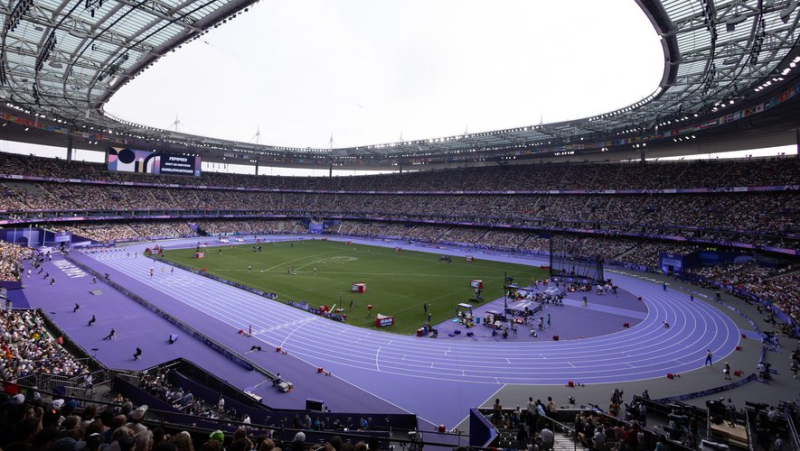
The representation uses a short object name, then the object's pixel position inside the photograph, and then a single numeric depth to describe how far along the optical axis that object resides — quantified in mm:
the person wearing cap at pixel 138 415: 5113
